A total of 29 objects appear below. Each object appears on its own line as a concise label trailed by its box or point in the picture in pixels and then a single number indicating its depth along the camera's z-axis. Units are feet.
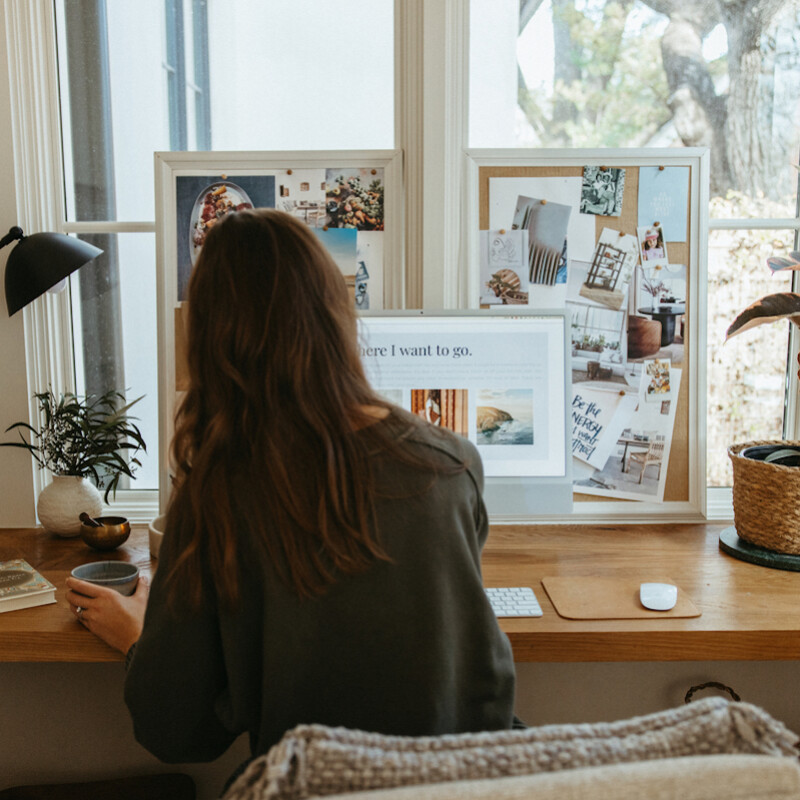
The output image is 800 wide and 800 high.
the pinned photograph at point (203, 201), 5.16
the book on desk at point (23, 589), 3.84
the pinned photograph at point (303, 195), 5.16
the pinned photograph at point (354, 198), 5.16
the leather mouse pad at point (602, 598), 3.78
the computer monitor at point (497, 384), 4.71
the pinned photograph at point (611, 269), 5.18
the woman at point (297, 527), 2.53
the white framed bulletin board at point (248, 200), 5.15
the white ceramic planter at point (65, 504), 4.95
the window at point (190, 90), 5.53
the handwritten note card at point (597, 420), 5.18
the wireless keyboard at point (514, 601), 3.78
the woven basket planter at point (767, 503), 4.40
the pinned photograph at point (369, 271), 5.20
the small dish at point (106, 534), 4.68
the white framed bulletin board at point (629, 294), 5.18
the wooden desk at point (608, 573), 3.61
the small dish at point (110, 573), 3.93
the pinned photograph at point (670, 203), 5.19
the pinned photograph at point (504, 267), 5.20
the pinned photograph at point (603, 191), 5.16
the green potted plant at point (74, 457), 4.94
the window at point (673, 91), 5.55
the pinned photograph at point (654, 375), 5.19
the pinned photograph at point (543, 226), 5.18
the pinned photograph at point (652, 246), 5.19
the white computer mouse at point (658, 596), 3.83
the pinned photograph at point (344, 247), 5.16
